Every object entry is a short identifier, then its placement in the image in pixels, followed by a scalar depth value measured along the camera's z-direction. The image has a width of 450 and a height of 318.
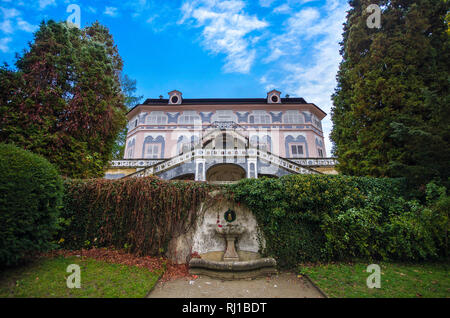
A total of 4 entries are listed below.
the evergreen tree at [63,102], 6.82
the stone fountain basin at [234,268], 5.78
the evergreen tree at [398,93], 6.55
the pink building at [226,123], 24.48
